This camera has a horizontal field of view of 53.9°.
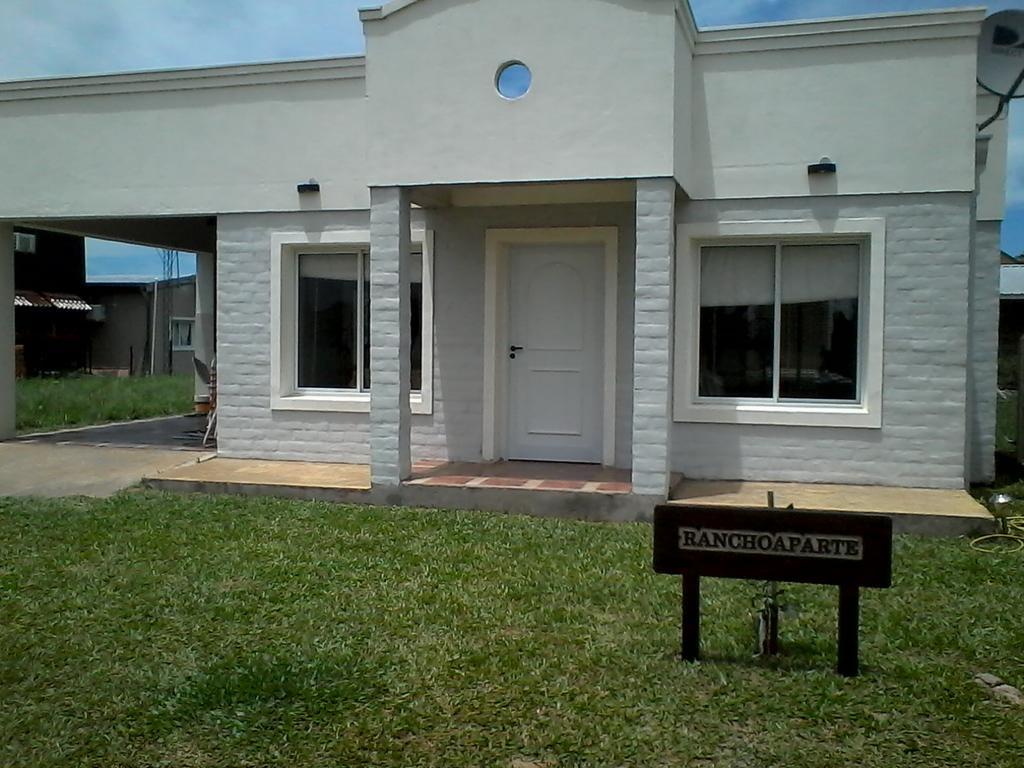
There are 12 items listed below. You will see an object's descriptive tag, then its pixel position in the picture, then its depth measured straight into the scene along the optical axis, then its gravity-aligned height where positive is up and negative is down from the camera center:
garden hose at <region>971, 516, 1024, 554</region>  7.20 -1.33
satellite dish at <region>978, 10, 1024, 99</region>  8.76 +2.69
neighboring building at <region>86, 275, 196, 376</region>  31.22 +0.69
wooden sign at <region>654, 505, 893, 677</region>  4.52 -0.88
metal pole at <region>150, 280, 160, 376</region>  30.77 -0.02
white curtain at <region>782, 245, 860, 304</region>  9.04 +0.77
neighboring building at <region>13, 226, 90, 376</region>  28.86 +1.24
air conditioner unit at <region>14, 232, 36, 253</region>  29.02 +3.00
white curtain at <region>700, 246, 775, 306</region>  9.20 +0.74
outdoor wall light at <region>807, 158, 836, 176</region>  8.74 +1.66
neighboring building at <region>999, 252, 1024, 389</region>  24.56 +1.29
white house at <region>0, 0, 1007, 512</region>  8.19 +1.19
